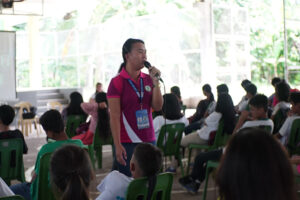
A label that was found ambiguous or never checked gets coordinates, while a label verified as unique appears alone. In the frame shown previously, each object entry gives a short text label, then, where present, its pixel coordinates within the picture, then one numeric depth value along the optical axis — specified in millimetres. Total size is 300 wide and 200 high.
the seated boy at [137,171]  3686
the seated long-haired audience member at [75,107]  10025
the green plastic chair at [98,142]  9020
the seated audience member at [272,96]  11027
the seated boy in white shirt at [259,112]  6900
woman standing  4592
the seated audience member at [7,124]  6462
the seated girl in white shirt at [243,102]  10032
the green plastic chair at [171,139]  7815
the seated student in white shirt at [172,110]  8366
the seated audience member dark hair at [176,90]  11236
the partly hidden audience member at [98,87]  16823
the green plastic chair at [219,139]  8025
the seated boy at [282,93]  8683
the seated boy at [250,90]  9719
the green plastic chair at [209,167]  5981
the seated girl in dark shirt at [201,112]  10258
